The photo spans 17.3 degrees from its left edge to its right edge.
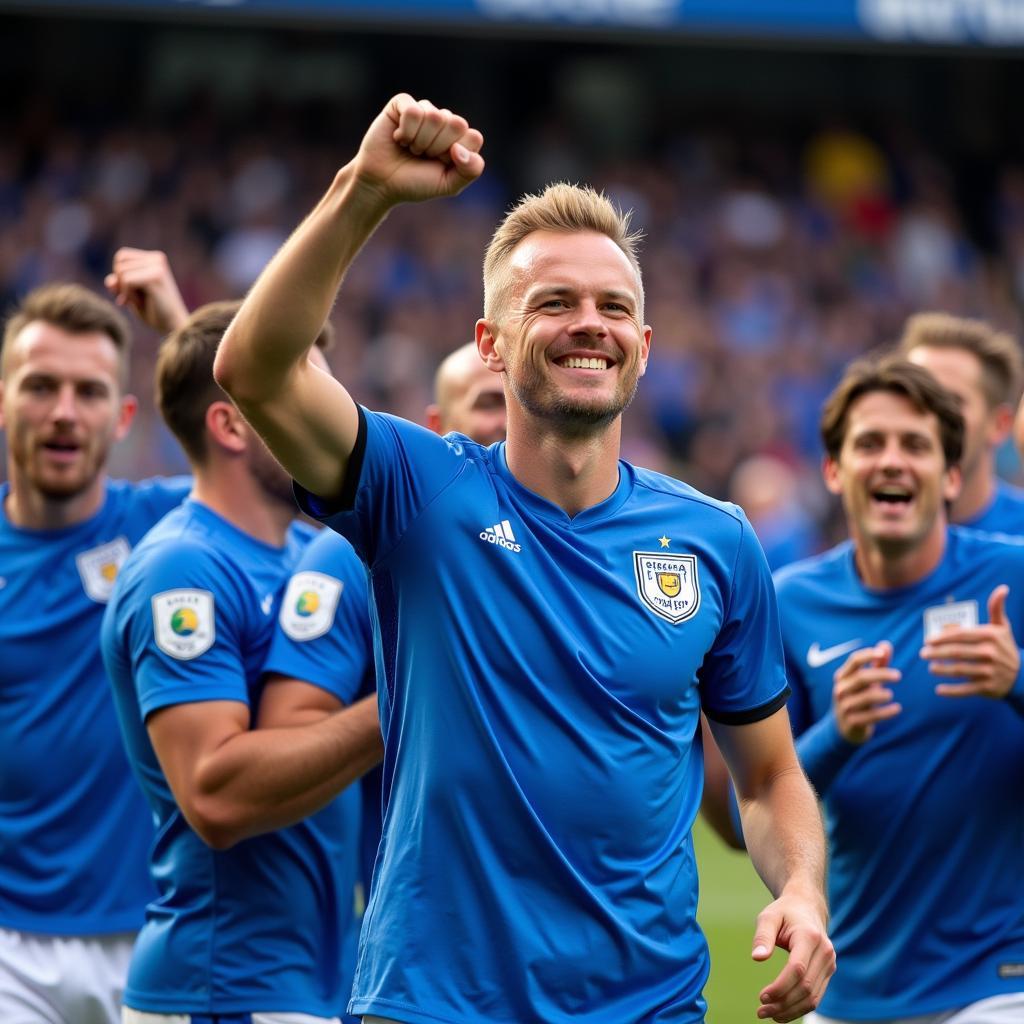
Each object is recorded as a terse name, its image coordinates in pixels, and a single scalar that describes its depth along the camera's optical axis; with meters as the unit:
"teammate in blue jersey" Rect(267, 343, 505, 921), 8.36
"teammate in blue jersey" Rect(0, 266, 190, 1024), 9.68
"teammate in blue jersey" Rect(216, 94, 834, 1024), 6.15
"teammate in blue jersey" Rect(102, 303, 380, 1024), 7.94
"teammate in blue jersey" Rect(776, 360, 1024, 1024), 8.92
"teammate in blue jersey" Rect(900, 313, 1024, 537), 11.85
